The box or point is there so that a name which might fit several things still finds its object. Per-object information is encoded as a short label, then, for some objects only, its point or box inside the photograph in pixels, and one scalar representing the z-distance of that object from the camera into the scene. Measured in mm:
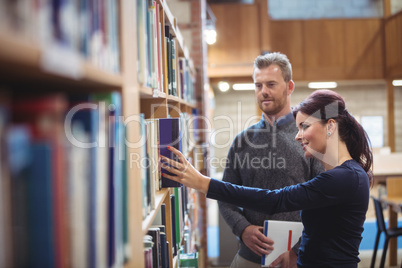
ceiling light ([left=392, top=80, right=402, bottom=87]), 7787
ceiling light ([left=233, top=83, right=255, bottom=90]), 8862
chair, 3617
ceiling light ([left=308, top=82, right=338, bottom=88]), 7926
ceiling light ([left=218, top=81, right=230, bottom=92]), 6918
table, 3910
